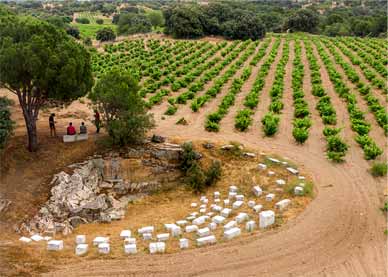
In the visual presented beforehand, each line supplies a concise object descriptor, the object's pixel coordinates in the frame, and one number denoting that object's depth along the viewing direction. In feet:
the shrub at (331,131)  71.51
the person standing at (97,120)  68.75
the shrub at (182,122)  79.36
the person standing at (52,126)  67.31
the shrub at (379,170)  58.85
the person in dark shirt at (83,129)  68.23
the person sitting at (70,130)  67.46
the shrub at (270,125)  73.00
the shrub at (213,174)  60.08
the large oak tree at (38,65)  57.62
